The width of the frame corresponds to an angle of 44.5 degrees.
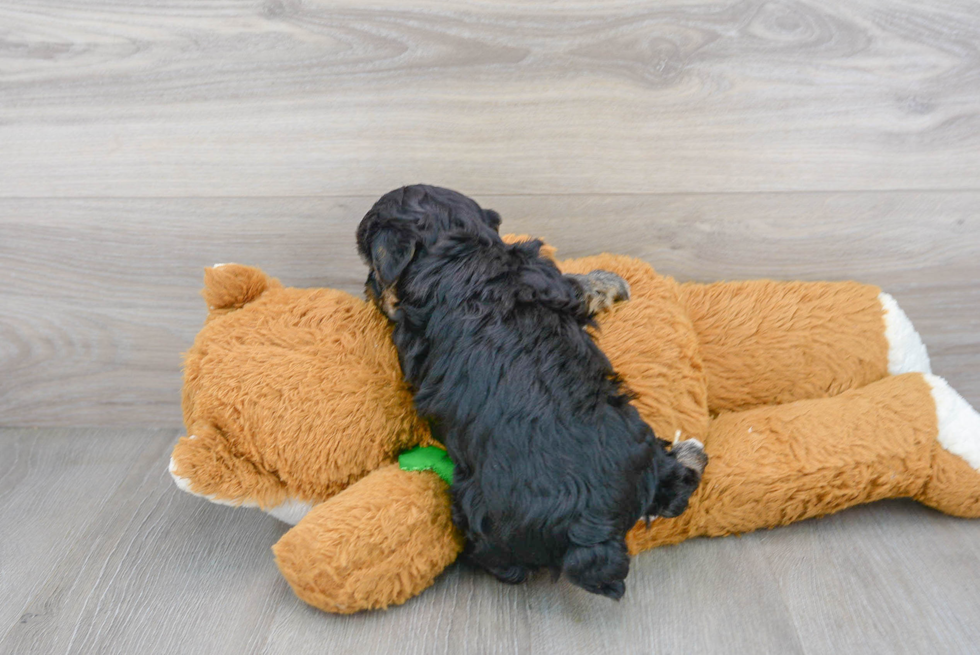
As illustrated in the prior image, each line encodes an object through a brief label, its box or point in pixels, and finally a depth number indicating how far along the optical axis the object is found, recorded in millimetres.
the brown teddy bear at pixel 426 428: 666
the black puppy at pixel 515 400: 635
